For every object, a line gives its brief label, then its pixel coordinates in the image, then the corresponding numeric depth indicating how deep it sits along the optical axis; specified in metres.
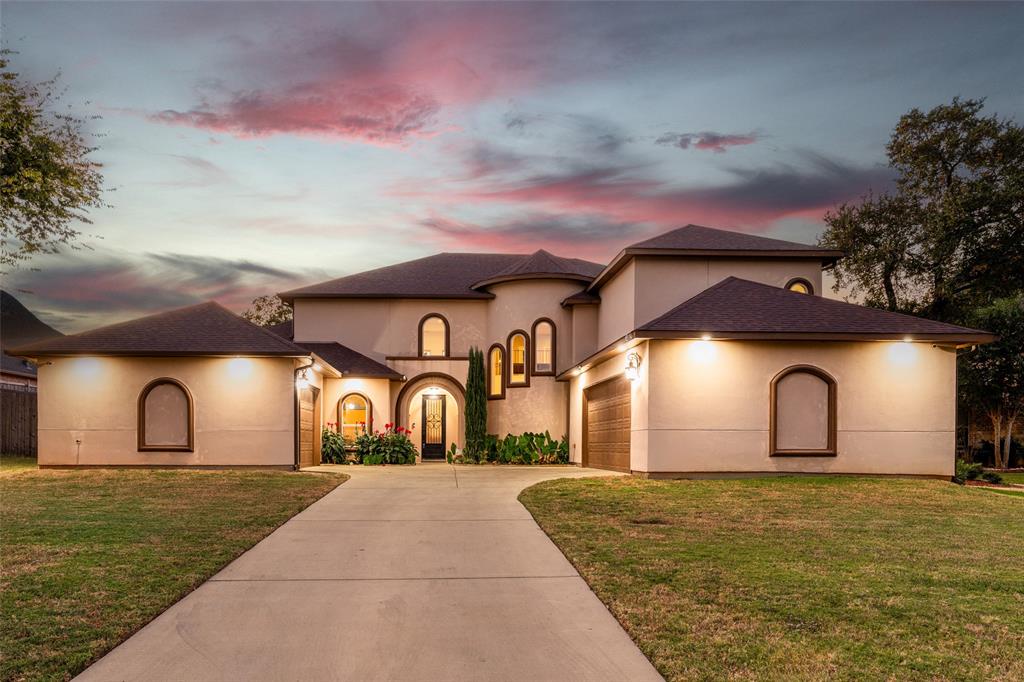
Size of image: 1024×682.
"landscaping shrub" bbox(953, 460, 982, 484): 17.30
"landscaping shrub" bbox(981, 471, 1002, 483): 18.03
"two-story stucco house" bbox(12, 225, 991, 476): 14.70
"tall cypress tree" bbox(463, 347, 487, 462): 23.23
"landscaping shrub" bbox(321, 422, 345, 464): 21.25
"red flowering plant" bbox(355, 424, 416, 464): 21.22
